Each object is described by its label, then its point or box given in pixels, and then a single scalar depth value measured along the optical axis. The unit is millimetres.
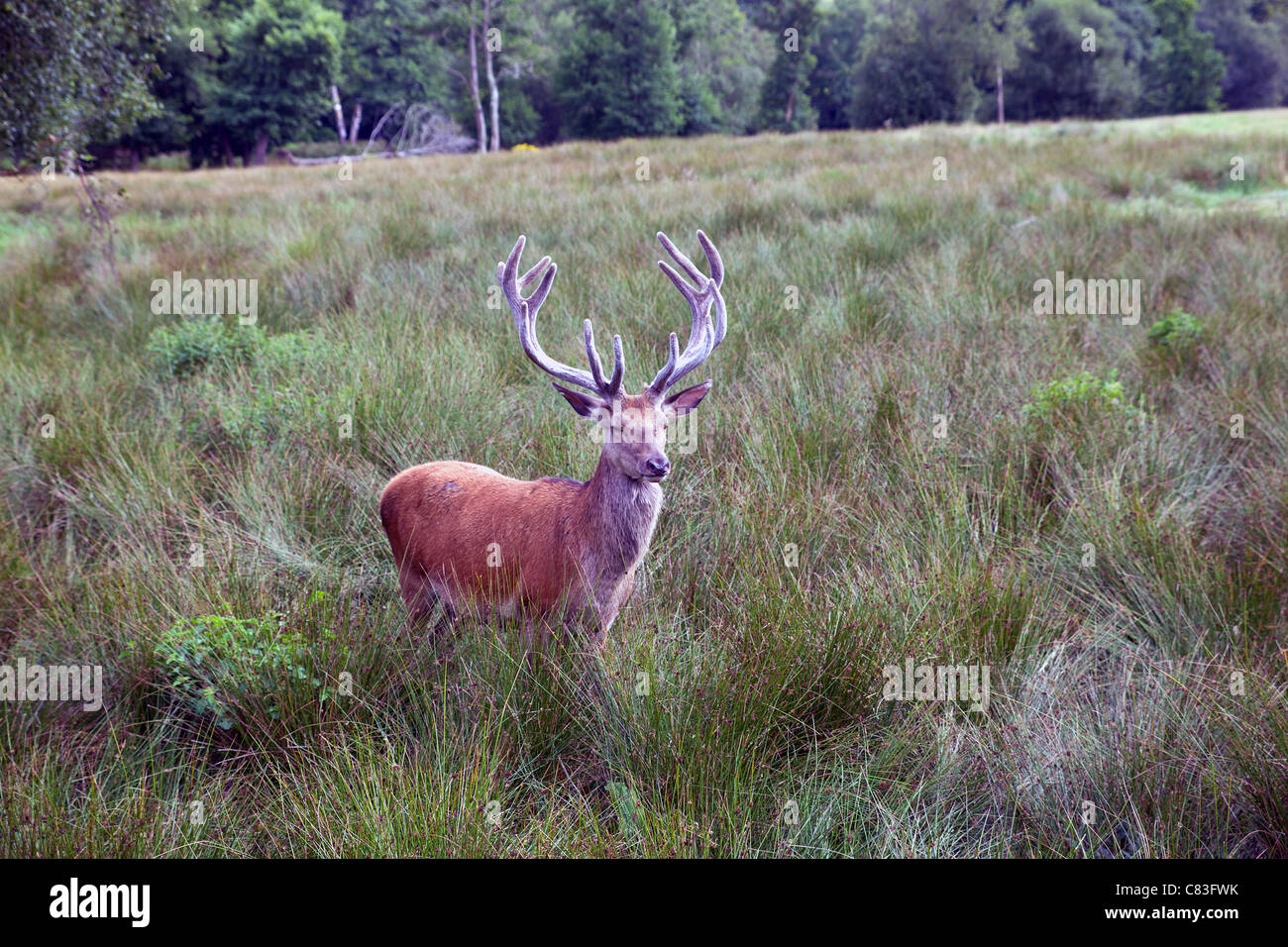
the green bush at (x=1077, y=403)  4168
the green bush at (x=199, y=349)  5395
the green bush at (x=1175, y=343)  5277
